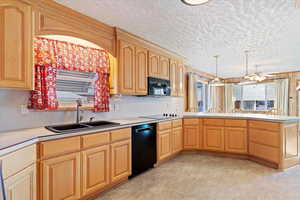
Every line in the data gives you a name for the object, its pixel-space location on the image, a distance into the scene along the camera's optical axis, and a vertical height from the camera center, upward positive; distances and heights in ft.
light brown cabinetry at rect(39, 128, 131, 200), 5.89 -2.57
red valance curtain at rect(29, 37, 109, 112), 7.37 +1.63
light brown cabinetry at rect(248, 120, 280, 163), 10.55 -2.61
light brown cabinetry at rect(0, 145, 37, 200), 4.44 -2.07
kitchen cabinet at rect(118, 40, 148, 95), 9.92 +1.87
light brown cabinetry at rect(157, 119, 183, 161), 11.04 -2.71
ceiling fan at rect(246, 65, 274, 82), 14.55 +1.94
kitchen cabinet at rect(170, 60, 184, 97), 14.38 +1.91
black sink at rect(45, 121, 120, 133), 6.87 -1.19
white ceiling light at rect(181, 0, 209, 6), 6.40 +3.62
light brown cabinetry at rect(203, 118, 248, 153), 12.34 -2.65
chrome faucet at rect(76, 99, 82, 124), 8.30 -0.47
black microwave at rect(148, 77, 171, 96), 11.84 +0.90
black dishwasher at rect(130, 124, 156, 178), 9.30 -2.73
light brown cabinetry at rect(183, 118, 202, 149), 13.53 -2.71
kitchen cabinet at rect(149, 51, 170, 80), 12.07 +2.47
